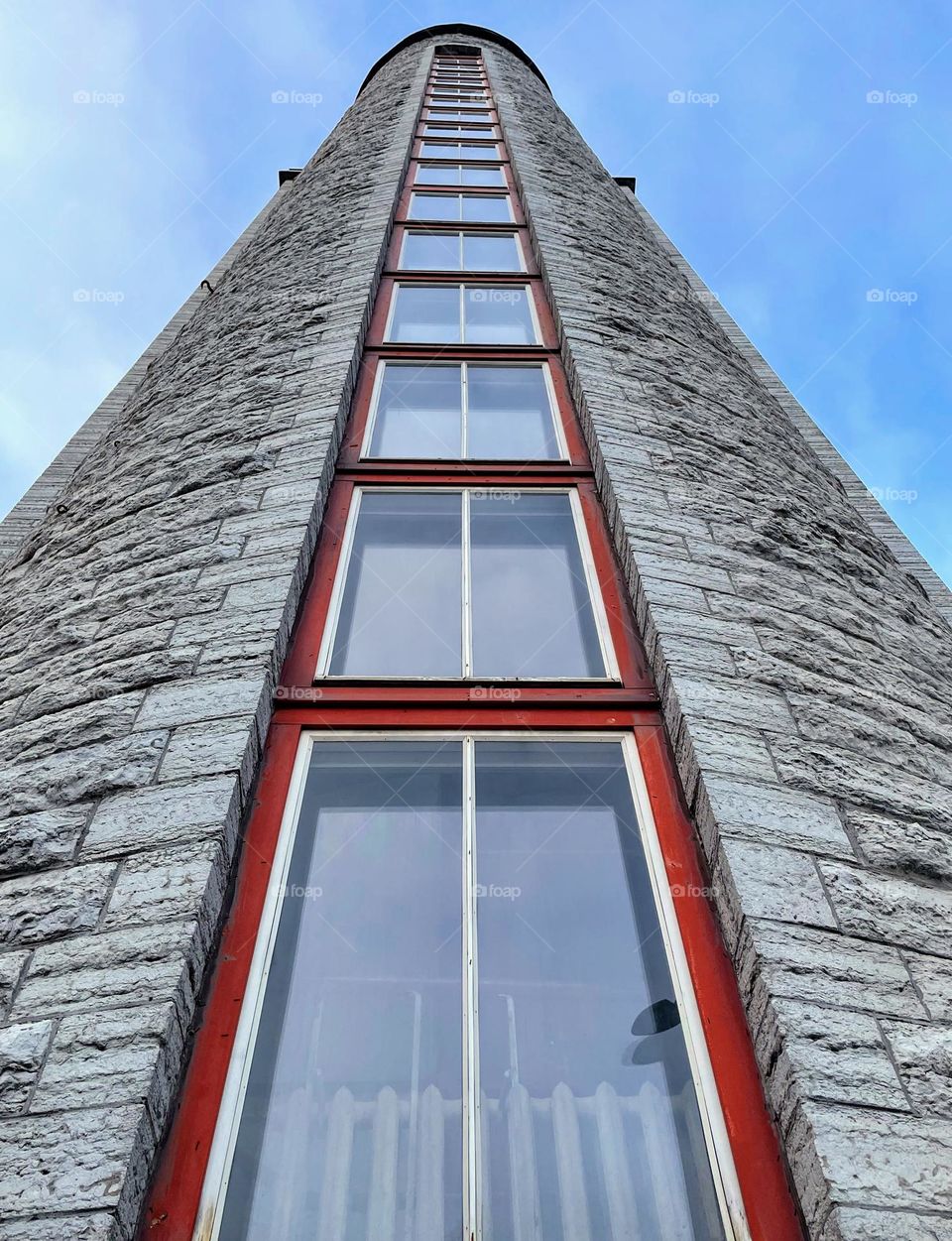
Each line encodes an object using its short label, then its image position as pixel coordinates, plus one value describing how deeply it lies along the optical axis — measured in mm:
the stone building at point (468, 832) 2482
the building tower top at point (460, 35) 19844
